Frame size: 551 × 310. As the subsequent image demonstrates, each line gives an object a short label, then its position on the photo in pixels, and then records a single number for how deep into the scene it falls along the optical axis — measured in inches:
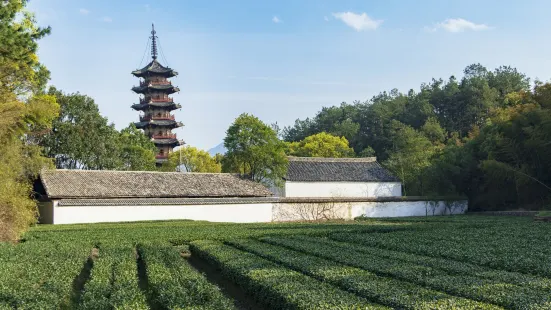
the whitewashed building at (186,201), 1259.2
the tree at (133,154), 2024.7
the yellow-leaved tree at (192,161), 2333.9
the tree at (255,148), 1604.3
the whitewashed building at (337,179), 1752.0
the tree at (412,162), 1844.2
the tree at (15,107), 612.1
